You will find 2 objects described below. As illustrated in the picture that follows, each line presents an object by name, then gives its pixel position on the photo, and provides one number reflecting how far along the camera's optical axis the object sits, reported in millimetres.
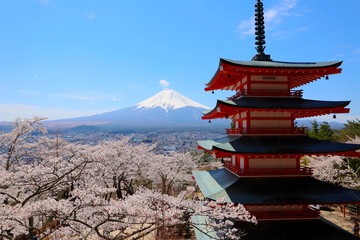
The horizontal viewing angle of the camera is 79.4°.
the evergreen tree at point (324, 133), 31891
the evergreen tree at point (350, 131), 28331
